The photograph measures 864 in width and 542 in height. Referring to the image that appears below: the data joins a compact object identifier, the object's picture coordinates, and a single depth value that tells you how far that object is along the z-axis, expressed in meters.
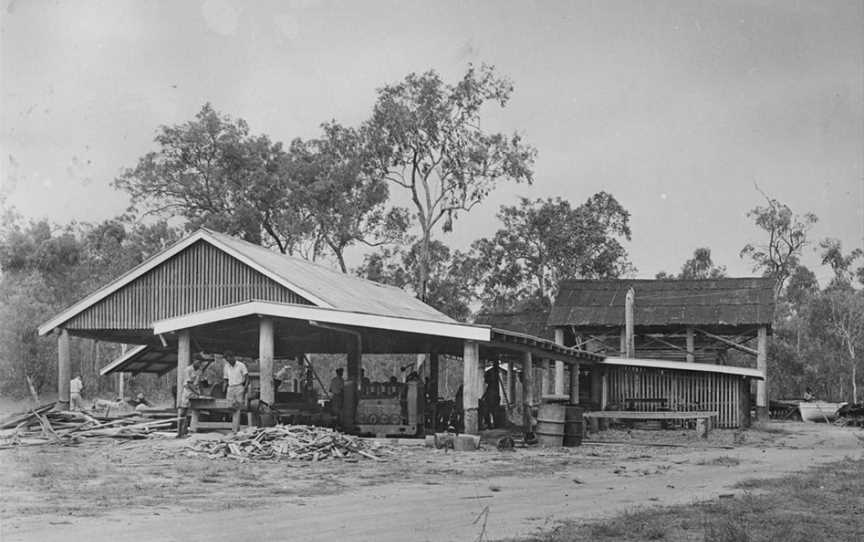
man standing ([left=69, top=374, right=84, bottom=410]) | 31.62
